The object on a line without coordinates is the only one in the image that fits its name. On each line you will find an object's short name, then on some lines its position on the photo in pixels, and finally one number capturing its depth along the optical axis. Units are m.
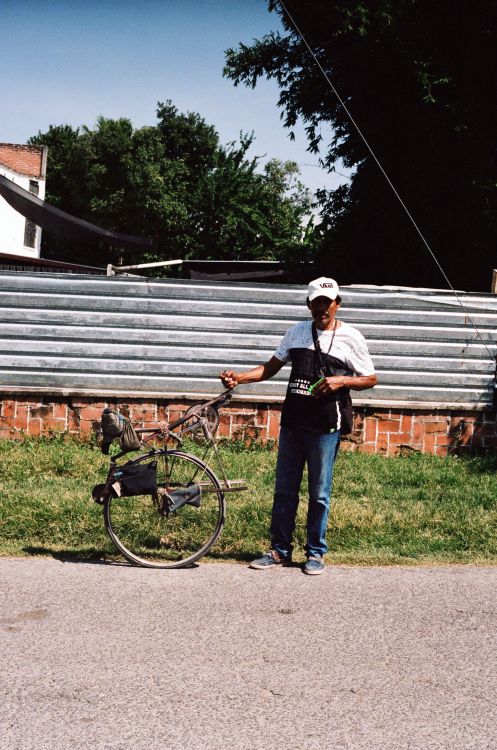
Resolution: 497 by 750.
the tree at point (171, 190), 46.16
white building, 36.22
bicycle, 5.99
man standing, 5.74
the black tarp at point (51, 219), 13.58
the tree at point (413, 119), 16.84
